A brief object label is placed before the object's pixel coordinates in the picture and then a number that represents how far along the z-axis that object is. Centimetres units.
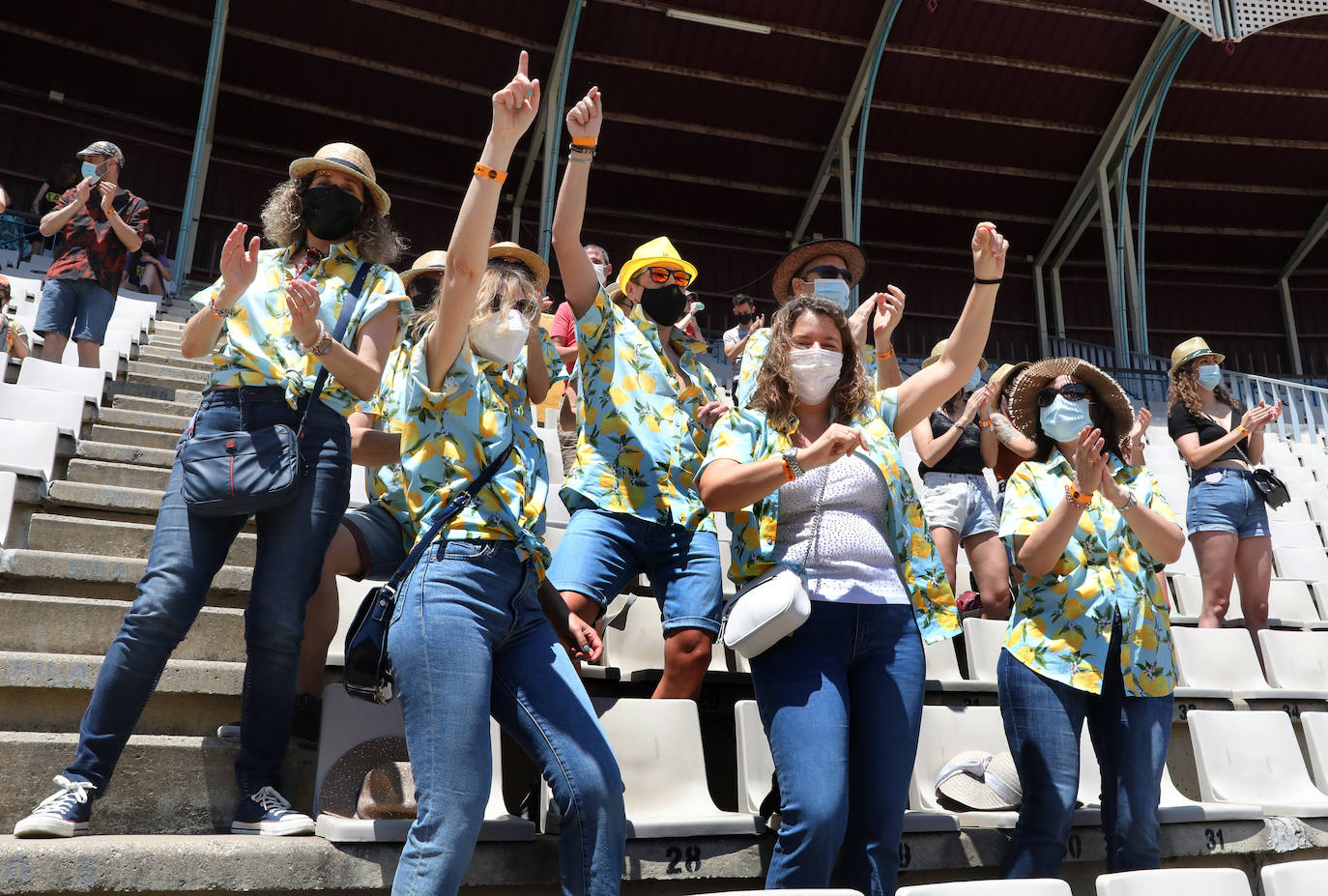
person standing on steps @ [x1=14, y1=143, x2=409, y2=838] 232
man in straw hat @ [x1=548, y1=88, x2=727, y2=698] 291
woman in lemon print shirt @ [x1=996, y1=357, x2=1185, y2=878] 269
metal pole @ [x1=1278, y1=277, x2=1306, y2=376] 1789
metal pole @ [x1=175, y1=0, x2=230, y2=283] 1163
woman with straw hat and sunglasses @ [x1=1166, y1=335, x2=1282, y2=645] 507
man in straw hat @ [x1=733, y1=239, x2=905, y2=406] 337
